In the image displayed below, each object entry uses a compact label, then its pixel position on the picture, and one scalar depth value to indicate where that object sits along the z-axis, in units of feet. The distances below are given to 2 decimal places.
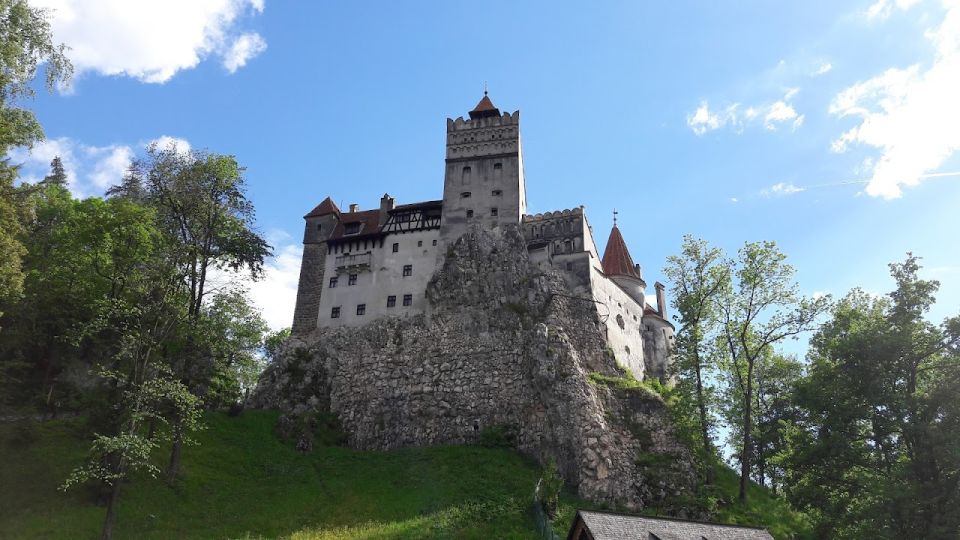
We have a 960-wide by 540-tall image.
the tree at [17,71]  95.09
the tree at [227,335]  132.36
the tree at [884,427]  100.32
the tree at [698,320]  148.05
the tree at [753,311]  144.05
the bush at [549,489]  123.65
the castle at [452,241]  179.01
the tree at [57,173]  215.26
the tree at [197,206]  139.54
